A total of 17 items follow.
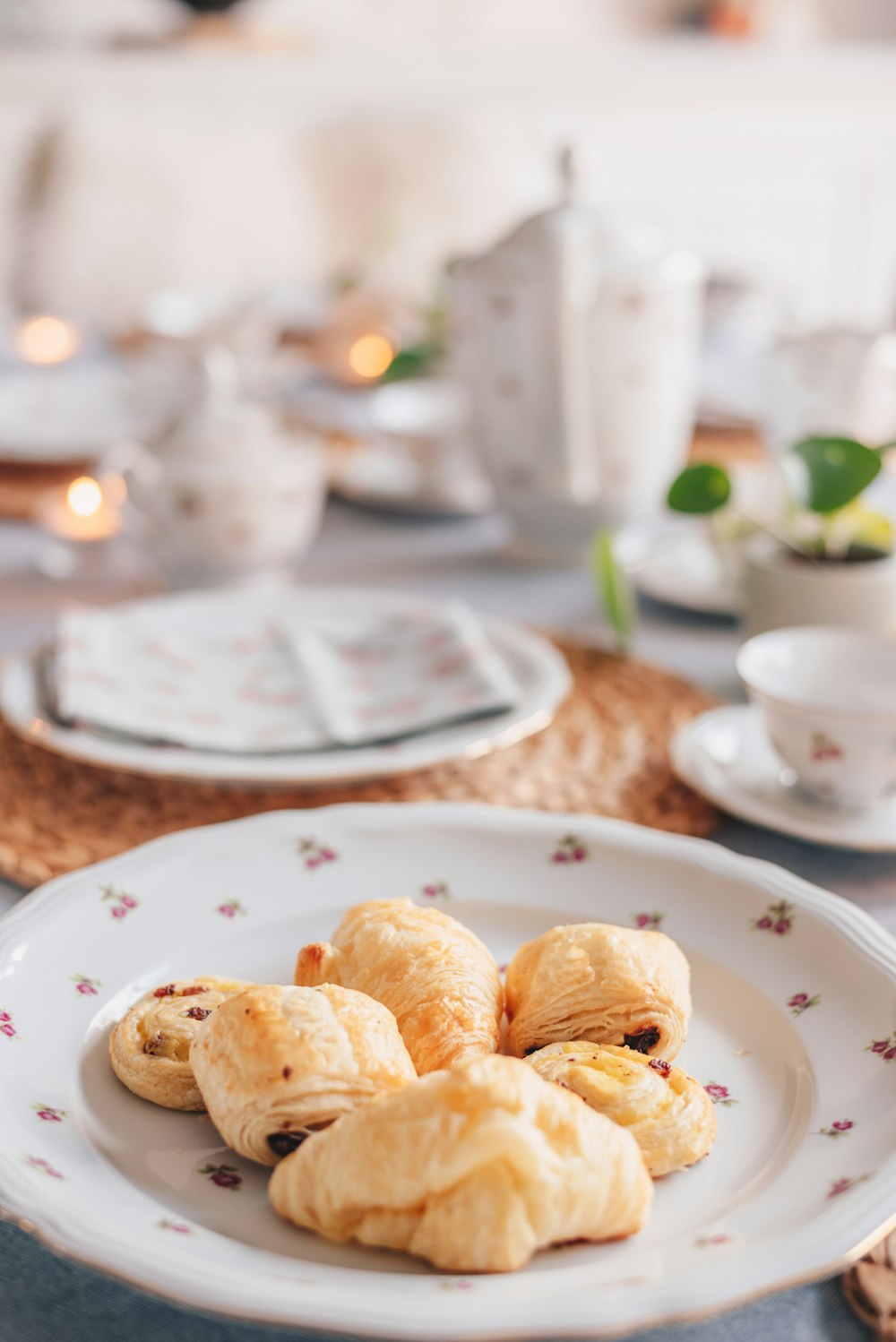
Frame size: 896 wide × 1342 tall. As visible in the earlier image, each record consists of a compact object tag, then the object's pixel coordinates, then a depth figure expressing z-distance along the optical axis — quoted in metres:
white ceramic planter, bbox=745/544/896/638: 0.94
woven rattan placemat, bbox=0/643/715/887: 0.78
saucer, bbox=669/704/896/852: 0.76
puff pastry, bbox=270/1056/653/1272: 0.44
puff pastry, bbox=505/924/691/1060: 0.55
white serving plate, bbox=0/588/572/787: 0.80
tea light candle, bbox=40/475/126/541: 1.23
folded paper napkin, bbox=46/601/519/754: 0.86
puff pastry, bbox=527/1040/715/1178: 0.49
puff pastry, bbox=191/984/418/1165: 0.48
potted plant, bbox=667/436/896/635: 0.94
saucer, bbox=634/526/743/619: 1.13
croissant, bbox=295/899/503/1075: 0.53
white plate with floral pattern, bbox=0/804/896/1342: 0.42
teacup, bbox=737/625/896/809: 0.77
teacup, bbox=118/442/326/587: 1.12
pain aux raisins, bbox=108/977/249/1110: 0.53
